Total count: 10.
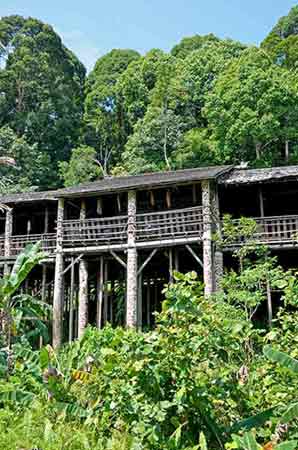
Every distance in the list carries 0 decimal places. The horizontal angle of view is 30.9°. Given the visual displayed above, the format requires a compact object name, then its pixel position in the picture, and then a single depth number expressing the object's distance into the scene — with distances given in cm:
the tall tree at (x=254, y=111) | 3033
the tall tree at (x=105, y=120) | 4456
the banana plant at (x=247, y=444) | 474
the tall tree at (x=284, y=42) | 3738
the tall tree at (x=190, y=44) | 4719
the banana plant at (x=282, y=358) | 532
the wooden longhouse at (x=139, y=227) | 1681
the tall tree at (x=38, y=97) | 4406
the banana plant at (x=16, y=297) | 1112
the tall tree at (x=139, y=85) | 4306
